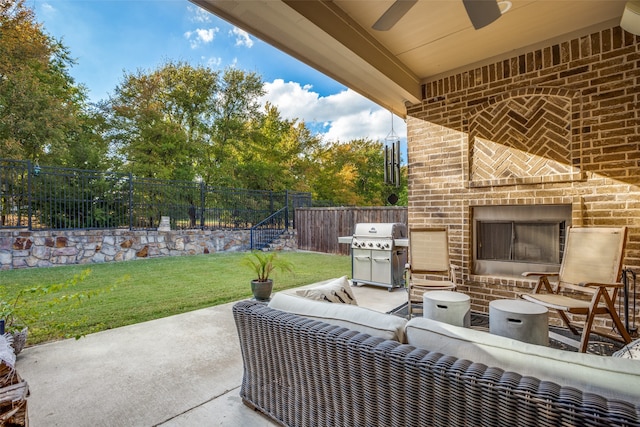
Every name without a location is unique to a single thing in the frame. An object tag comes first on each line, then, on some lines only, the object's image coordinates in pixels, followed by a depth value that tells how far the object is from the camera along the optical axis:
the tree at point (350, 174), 16.73
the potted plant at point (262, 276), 3.38
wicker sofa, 0.76
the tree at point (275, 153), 14.62
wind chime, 4.75
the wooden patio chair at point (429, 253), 3.70
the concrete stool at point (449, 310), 2.26
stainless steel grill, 4.84
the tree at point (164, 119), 11.68
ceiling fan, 1.95
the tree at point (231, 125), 13.85
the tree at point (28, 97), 8.28
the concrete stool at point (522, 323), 1.97
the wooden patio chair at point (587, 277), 2.51
